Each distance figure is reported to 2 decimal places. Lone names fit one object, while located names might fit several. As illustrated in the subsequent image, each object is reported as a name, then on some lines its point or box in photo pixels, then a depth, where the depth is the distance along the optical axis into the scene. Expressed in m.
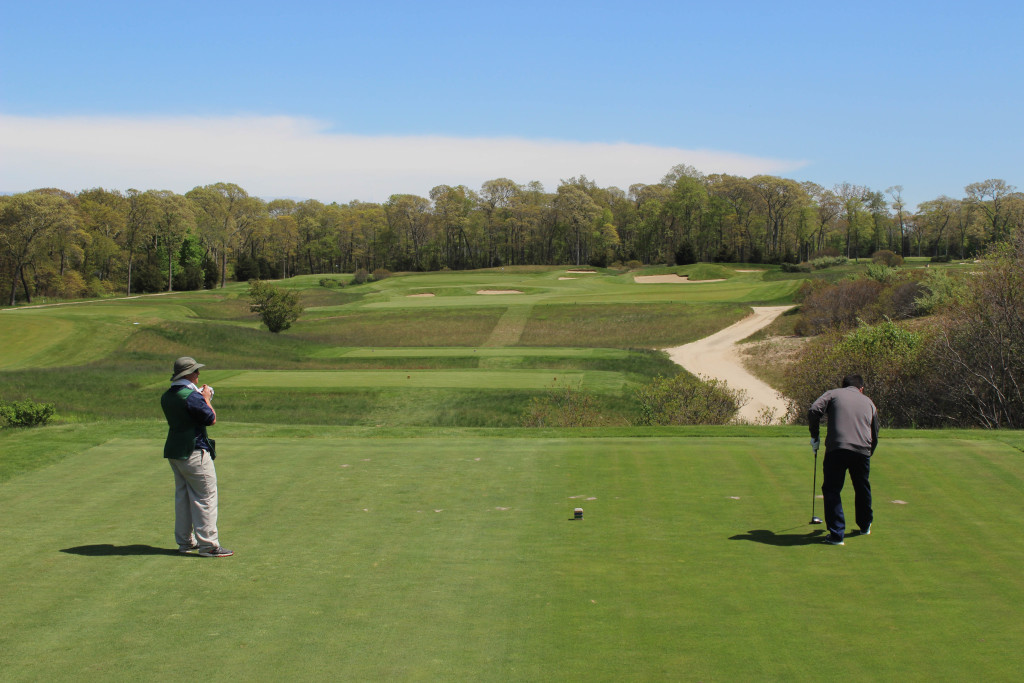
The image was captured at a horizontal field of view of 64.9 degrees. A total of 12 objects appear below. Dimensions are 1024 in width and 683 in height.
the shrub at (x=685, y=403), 28.34
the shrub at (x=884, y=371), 25.03
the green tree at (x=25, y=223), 86.81
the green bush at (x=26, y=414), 17.25
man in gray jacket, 9.47
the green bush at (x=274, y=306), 64.81
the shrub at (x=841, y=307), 57.16
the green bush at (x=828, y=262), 103.31
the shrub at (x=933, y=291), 46.35
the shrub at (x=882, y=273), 59.59
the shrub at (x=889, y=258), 85.88
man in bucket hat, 8.84
